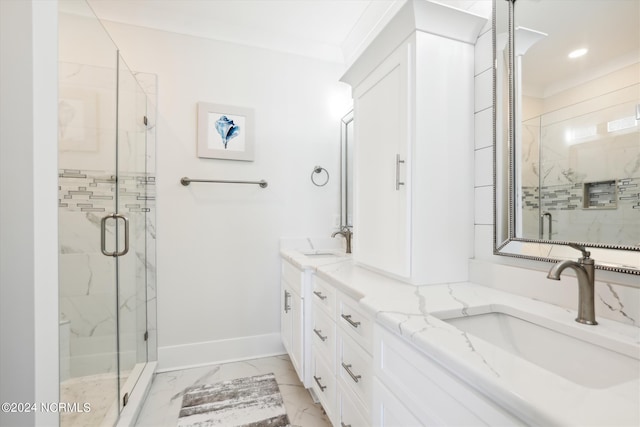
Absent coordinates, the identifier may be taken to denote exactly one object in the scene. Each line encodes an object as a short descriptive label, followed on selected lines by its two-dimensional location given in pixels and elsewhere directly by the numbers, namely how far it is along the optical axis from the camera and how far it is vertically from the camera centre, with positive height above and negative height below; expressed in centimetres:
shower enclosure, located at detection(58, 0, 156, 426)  126 -5
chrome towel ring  247 +31
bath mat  158 -112
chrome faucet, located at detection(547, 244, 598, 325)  79 -19
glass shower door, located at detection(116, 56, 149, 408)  172 -8
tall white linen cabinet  121 +31
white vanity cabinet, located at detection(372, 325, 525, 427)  56 -41
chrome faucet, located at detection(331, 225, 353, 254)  223 -17
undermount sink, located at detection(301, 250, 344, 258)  222 -32
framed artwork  219 +62
